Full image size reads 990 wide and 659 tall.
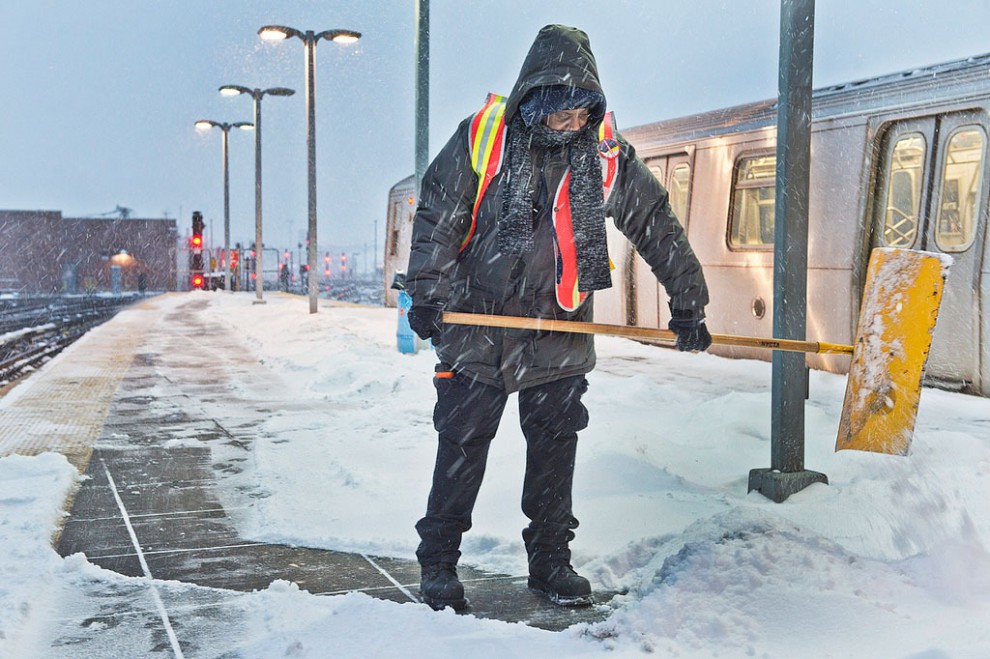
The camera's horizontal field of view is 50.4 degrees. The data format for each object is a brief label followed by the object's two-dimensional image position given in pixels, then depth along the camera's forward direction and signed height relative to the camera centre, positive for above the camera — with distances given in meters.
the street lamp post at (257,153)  26.94 +3.08
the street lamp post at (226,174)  34.12 +3.23
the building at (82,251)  76.75 +1.31
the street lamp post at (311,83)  19.98 +3.78
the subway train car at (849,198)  9.01 +0.83
